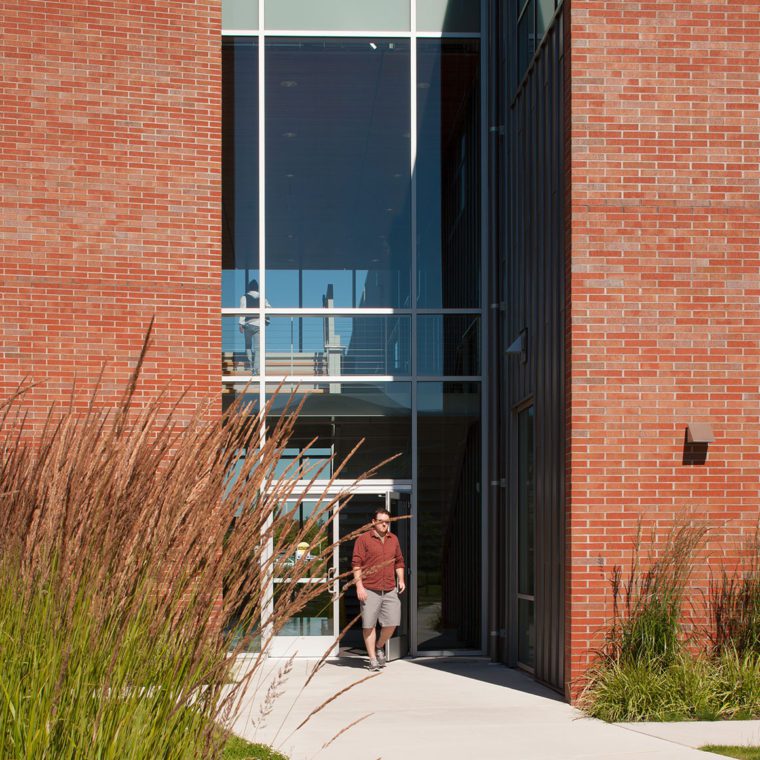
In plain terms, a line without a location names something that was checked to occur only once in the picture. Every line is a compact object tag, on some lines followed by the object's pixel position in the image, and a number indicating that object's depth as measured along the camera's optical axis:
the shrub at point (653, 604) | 8.52
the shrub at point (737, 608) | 8.70
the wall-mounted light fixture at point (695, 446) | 9.02
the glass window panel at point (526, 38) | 11.20
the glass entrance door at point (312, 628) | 12.43
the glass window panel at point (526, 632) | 10.75
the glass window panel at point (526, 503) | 10.90
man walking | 11.22
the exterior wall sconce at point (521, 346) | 11.09
